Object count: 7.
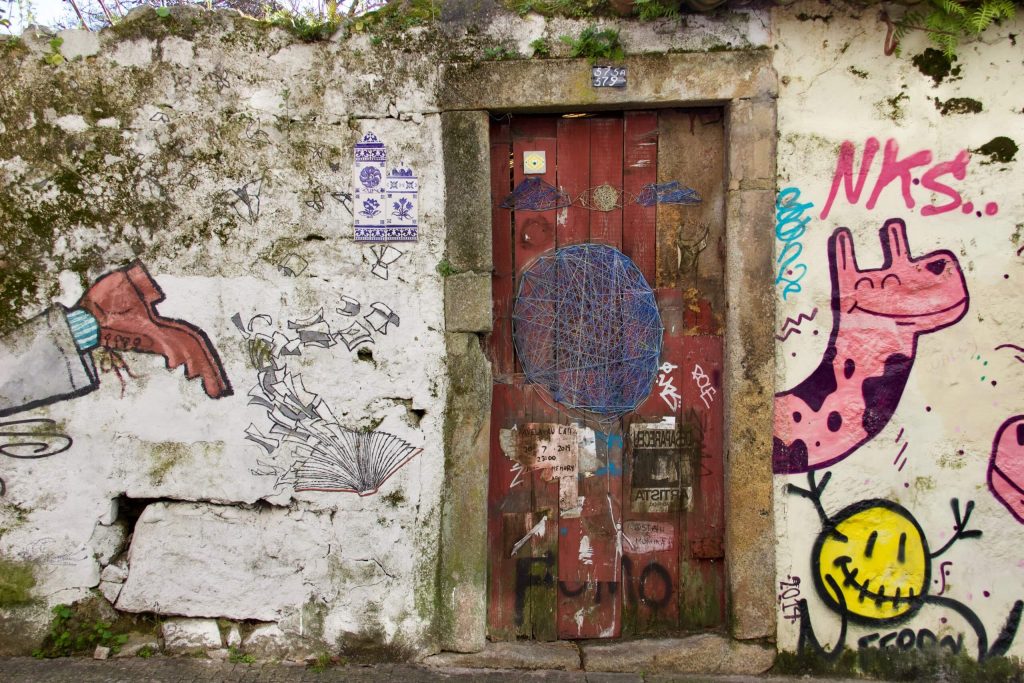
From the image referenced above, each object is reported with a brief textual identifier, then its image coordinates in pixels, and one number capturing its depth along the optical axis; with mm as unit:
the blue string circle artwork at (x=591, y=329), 3111
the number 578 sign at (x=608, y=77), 2951
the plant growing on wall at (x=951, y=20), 2709
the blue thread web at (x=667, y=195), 3121
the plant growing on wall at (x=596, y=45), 2906
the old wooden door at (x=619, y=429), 3129
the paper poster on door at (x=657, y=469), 3156
